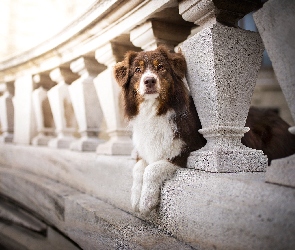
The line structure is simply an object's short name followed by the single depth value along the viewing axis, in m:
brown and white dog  1.63
